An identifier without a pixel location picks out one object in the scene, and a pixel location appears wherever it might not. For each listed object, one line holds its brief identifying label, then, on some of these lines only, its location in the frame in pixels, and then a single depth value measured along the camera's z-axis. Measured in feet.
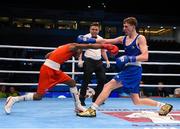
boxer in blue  12.09
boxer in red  12.45
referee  16.11
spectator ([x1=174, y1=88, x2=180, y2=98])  24.55
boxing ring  10.36
